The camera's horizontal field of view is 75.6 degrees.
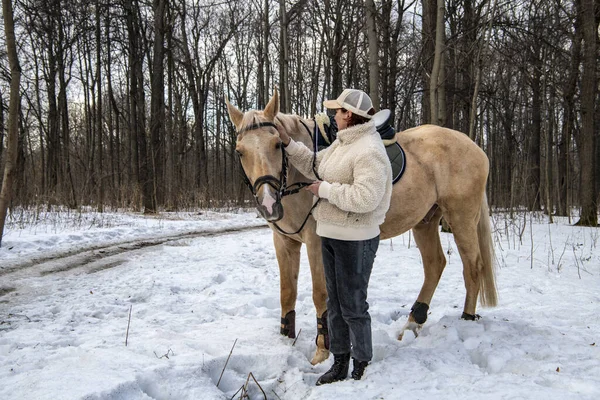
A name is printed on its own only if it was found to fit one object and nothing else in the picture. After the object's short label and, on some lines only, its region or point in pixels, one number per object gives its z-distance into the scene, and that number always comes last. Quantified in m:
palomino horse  2.77
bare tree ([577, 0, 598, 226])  11.96
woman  2.43
